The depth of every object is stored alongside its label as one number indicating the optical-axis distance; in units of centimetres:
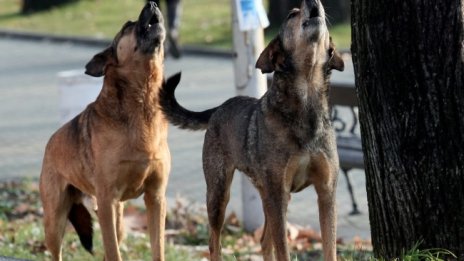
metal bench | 1892
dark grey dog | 1167
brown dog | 1324
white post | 1809
